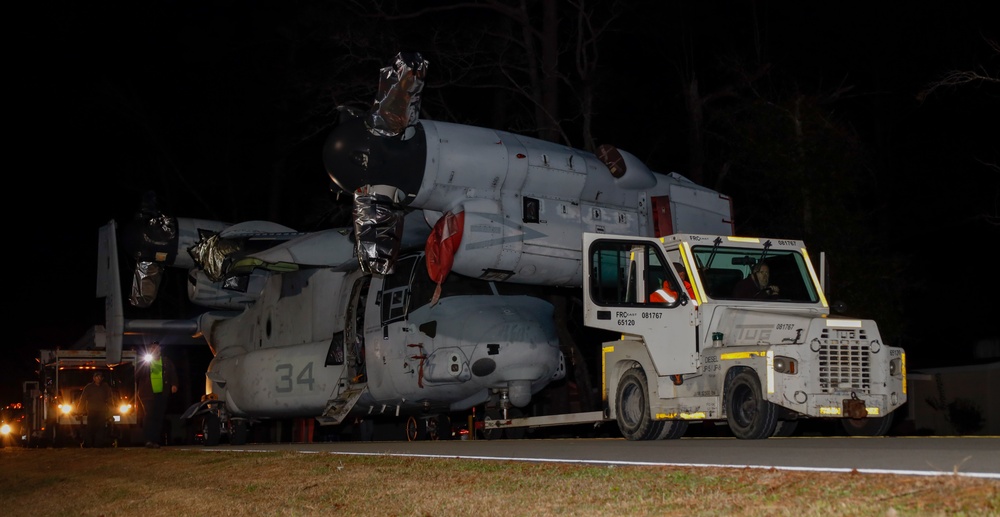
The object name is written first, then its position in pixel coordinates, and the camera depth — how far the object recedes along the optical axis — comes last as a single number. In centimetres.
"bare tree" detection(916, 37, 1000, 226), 1479
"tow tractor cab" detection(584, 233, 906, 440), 1170
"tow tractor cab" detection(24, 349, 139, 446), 3003
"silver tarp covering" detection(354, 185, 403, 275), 1534
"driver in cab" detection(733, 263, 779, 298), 1309
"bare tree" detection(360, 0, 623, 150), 2606
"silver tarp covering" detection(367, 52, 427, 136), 1485
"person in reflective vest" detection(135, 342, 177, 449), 2597
